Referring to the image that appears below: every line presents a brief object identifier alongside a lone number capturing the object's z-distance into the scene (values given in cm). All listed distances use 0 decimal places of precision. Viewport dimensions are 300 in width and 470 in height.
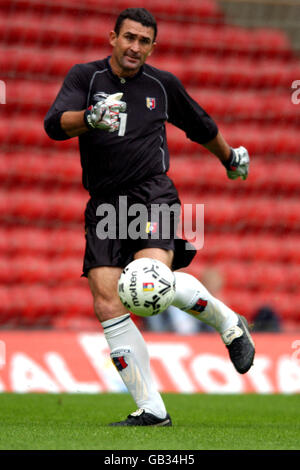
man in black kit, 854
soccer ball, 787
